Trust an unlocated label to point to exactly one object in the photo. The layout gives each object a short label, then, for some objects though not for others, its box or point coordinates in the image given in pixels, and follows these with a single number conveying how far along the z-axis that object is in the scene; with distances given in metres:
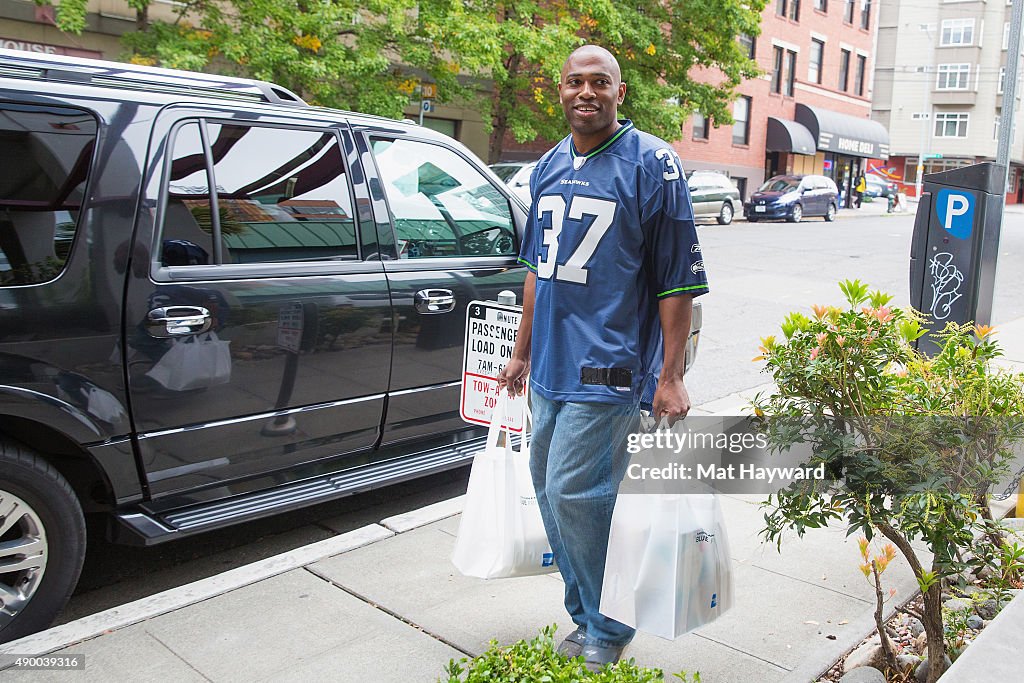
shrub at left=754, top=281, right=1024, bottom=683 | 2.80
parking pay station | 5.02
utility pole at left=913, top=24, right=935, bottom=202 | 61.63
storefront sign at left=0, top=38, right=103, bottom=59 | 14.88
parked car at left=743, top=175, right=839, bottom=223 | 29.11
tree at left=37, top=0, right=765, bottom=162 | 14.15
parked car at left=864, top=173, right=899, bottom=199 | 52.17
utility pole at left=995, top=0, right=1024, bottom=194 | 4.77
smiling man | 2.81
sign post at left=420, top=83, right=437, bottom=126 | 17.70
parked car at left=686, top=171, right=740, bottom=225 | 26.06
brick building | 37.19
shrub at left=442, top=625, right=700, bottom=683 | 2.59
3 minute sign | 4.10
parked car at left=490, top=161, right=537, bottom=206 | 16.44
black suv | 3.36
